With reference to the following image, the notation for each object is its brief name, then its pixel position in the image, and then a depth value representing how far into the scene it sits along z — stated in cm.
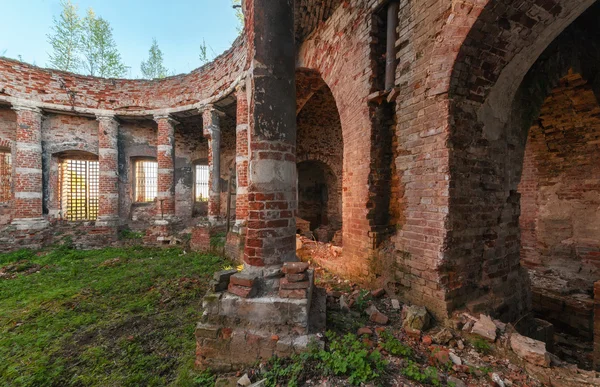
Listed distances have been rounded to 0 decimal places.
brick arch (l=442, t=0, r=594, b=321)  272
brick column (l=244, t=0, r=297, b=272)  272
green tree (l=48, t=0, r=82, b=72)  1423
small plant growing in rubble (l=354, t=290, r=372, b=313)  341
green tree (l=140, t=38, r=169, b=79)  1936
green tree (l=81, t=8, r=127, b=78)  1499
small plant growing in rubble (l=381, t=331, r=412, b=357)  245
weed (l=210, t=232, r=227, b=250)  757
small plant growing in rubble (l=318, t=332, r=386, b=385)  203
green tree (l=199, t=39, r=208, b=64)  1689
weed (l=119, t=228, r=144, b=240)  944
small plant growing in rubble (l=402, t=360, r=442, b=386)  206
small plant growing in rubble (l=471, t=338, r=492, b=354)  258
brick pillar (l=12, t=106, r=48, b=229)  821
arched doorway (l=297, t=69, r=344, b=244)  795
